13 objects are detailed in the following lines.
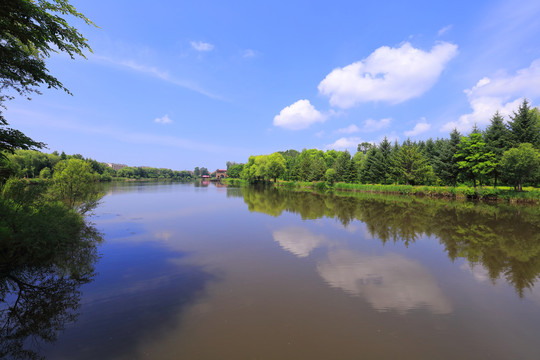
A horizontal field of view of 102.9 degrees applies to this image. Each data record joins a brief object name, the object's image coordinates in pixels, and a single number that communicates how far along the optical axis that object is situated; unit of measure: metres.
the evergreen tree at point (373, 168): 51.16
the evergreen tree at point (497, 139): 33.69
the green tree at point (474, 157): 33.34
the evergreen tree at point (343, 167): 58.16
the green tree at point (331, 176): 57.80
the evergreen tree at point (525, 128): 32.62
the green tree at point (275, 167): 83.12
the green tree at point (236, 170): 138.75
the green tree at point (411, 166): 43.84
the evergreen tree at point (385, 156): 50.52
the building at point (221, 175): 193.93
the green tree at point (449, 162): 39.26
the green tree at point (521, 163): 27.08
